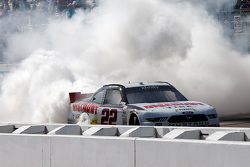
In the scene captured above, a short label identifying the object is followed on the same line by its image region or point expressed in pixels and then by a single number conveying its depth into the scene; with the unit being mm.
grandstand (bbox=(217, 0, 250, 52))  58969
